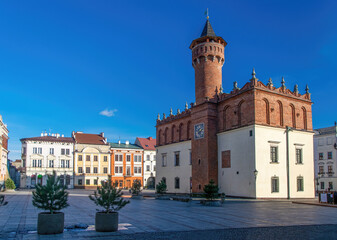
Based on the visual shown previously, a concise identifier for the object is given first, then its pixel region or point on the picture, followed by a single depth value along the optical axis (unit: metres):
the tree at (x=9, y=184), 46.81
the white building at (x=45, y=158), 61.91
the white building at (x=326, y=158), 53.53
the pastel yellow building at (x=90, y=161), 65.12
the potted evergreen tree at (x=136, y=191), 31.09
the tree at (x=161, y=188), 33.64
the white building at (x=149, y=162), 70.94
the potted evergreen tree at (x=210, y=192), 24.64
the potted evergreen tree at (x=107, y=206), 11.13
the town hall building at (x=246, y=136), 31.28
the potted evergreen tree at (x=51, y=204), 10.48
